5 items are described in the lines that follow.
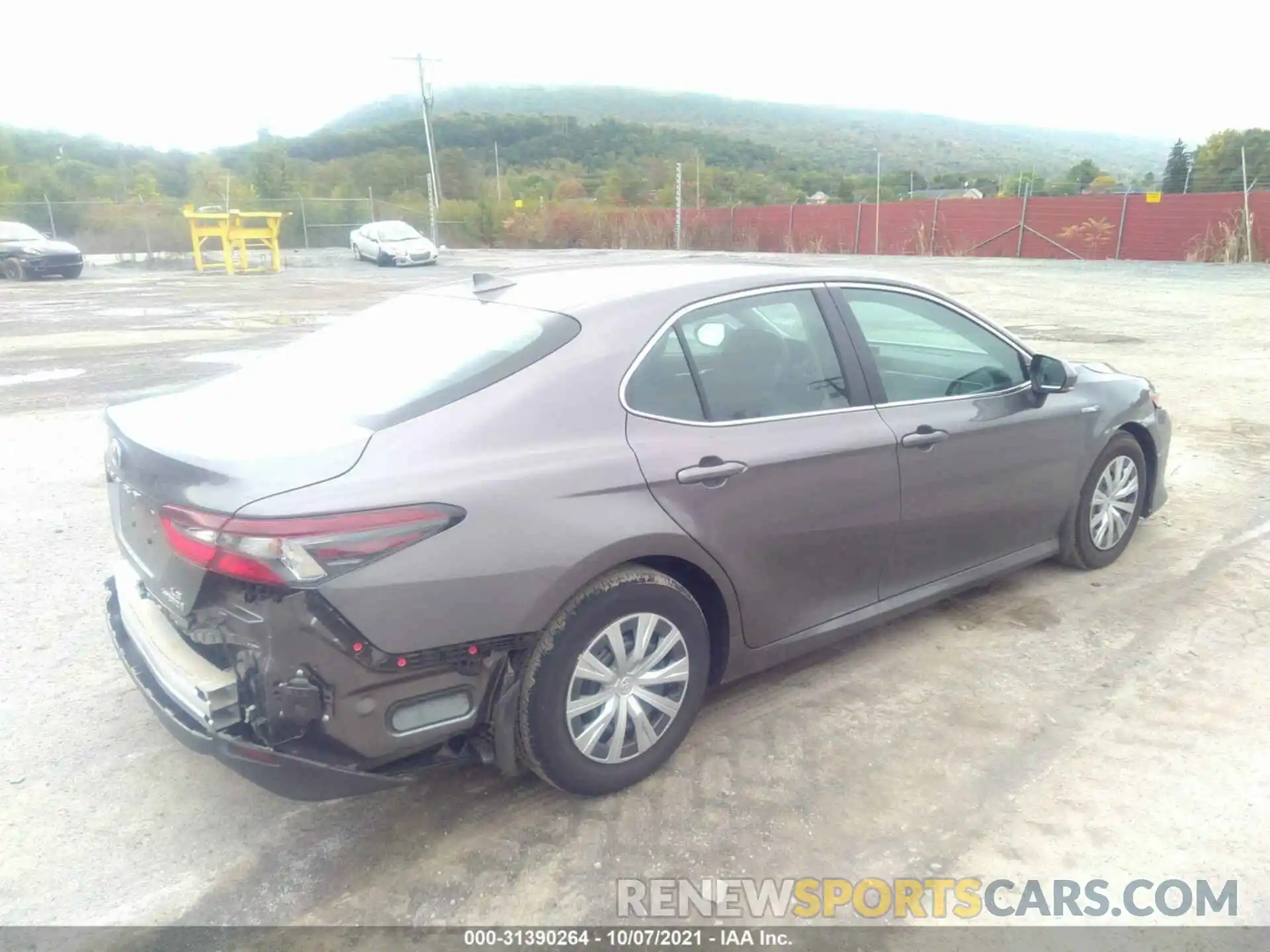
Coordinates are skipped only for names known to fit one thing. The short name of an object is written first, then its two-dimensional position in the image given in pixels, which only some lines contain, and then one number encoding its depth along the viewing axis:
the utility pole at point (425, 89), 46.06
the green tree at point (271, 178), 48.47
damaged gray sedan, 2.53
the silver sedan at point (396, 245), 31.42
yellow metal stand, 28.31
